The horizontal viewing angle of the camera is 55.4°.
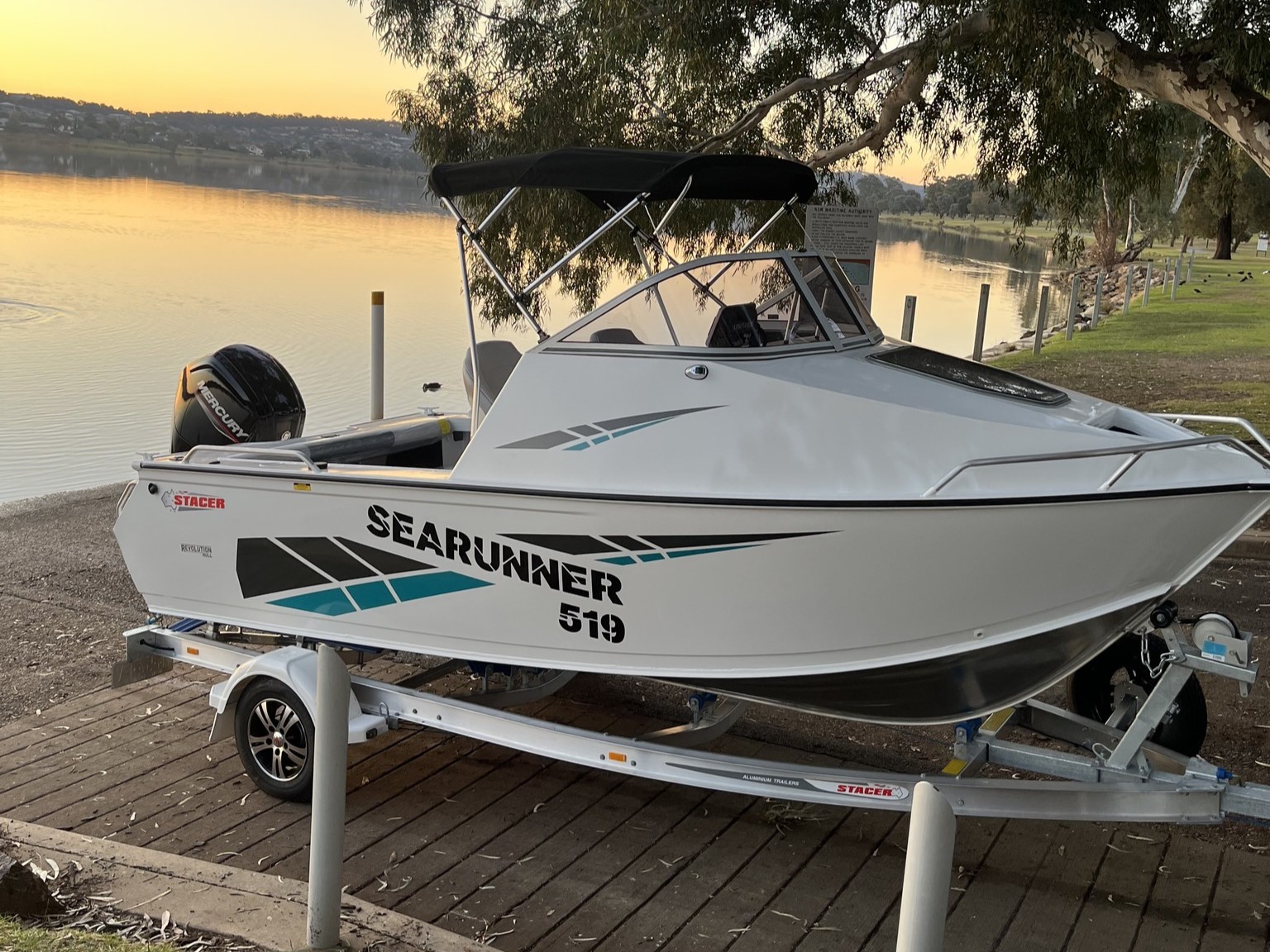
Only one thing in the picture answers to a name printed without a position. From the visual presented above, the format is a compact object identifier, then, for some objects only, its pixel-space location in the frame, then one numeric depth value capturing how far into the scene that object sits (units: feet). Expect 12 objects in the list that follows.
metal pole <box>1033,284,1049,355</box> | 61.21
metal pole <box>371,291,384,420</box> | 28.07
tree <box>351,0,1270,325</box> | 27.53
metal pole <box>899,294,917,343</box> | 38.78
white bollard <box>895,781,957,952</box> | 8.15
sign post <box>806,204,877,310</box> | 30.83
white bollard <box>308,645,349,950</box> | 10.61
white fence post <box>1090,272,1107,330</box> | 75.44
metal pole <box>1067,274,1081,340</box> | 67.72
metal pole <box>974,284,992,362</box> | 47.14
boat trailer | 12.19
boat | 12.19
